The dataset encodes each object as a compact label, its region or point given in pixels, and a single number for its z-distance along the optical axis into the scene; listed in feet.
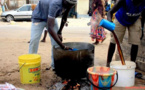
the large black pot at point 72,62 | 10.03
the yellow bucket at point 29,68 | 10.47
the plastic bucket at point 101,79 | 8.30
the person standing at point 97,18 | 21.30
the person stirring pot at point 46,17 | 9.89
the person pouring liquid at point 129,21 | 11.03
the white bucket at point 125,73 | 10.33
